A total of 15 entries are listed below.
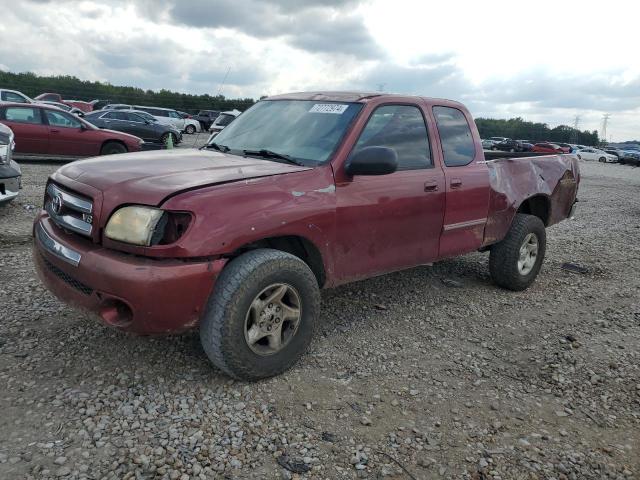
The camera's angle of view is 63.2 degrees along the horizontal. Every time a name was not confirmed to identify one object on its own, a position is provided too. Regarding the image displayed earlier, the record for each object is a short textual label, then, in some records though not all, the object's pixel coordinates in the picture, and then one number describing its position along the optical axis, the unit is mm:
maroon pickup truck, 2771
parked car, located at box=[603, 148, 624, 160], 43994
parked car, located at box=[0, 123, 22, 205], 6398
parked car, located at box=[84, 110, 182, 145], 19422
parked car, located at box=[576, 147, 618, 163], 42250
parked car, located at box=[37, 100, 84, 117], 21398
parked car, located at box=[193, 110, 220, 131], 36844
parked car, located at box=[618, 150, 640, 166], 35625
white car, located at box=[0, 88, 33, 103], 19922
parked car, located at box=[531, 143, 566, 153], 37403
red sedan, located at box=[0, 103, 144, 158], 11594
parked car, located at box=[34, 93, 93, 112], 29281
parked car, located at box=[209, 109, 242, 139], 20914
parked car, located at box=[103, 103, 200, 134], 30366
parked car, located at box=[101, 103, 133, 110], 27672
